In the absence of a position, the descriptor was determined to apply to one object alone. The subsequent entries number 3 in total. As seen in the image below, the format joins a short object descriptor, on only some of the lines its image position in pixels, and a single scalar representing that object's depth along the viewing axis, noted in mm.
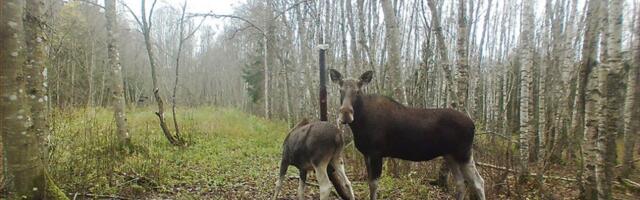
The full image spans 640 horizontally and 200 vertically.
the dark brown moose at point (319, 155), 5297
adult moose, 5488
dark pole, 6188
